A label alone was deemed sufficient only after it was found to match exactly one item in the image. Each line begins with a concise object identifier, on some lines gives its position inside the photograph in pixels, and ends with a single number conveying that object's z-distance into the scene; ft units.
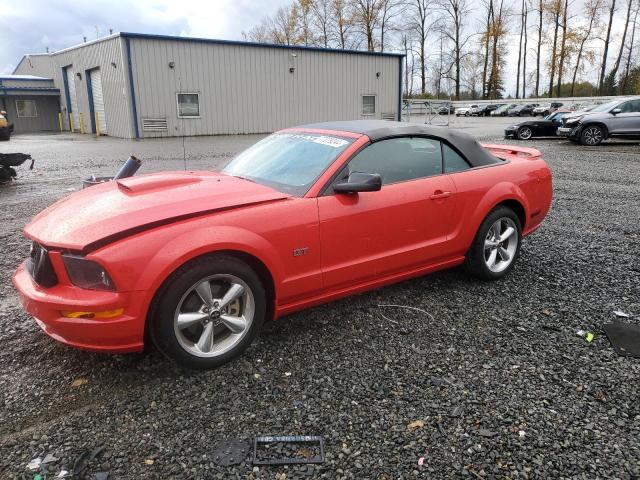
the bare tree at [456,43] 209.48
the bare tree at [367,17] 187.73
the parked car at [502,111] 169.68
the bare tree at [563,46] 194.49
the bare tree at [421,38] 211.20
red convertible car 9.03
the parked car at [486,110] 176.65
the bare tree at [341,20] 188.65
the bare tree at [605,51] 187.73
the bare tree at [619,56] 186.31
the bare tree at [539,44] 202.18
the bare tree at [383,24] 190.12
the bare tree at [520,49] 212.02
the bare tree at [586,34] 189.98
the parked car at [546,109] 152.13
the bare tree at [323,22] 190.12
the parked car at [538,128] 68.95
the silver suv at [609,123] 56.85
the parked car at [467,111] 178.40
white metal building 75.72
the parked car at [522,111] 162.09
